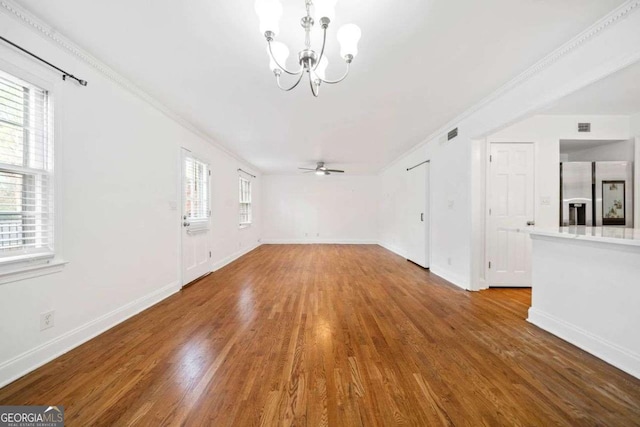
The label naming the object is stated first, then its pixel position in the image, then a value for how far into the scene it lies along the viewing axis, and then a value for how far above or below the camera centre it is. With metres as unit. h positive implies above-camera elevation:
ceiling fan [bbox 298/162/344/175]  6.53 +1.23
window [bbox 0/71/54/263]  1.64 +0.30
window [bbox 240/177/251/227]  6.69 +0.32
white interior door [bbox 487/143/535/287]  3.56 +0.05
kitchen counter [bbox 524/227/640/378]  1.75 -0.65
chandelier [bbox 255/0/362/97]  1.28 +1.09
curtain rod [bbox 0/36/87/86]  1.61 +1.15
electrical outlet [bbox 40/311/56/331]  1.81 -0.85
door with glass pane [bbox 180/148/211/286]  3.72 -0.11
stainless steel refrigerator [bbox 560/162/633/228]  3.49 +0.31
